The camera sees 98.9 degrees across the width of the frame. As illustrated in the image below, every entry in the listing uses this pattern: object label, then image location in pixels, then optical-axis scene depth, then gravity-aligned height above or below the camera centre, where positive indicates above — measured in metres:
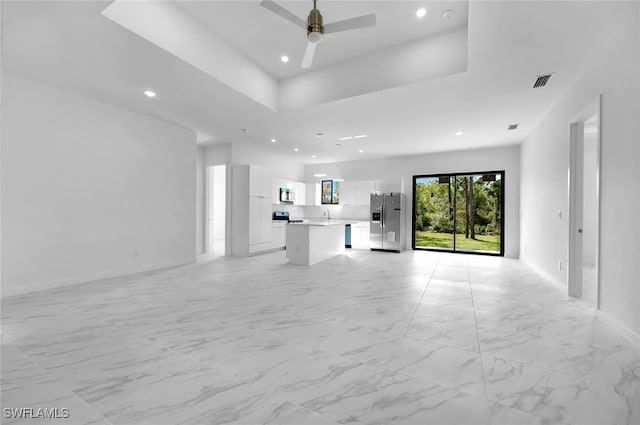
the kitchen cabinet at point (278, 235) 7.80 -0.74
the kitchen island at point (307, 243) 5.74 -0.71
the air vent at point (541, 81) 3.43 +1.69
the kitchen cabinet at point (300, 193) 9.06 +0.58
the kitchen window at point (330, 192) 9.31 +0.64
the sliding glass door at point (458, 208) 8.04 +0.10
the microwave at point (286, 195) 8.27 +0.45
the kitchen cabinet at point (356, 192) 8.59 +0.60
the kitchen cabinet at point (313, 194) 9.43 +0.56
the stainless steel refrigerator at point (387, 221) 7.74 -0.30
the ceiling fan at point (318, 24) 2.48 +1.74
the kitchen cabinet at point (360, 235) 8.35 -0.75
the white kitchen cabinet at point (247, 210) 6.82 -0.01
